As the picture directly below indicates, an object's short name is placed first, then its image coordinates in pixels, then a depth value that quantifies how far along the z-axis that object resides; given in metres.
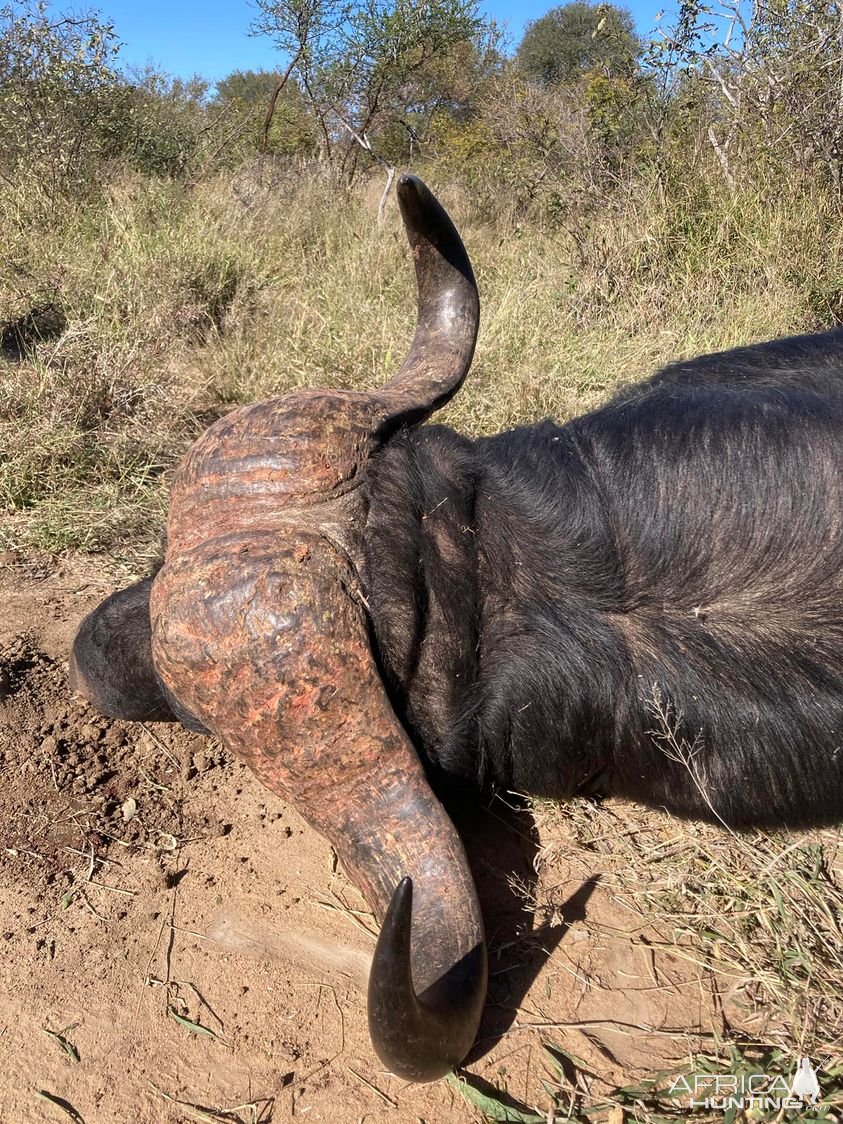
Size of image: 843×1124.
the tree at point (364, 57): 13.98
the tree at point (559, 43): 24.73
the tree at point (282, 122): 15.16
